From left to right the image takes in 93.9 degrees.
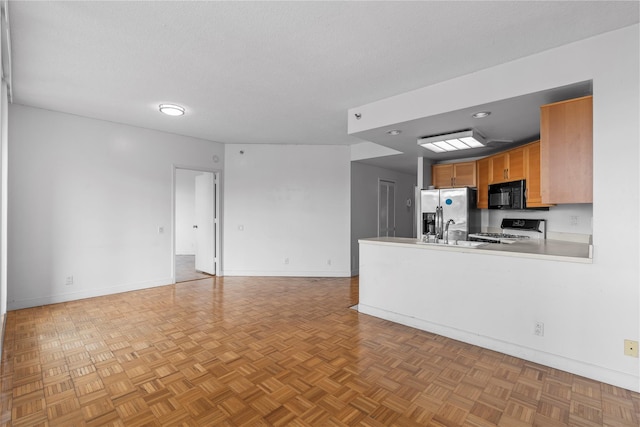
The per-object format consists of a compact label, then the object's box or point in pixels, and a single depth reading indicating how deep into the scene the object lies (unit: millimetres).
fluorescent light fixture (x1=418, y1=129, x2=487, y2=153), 3545
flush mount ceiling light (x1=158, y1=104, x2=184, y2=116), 3754
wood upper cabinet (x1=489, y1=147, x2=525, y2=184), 3968
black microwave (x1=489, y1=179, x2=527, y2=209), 3945
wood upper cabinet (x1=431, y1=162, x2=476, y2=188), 5203
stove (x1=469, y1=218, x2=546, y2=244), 4160
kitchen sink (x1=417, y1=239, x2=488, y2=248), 3193
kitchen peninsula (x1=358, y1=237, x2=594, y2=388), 2396
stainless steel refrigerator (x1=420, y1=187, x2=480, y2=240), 4887
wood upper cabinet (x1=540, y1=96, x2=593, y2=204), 2348
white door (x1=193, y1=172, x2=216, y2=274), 5836
